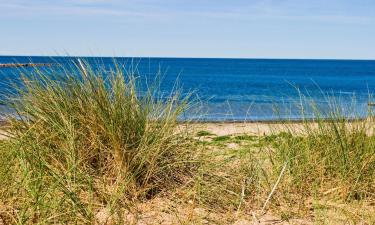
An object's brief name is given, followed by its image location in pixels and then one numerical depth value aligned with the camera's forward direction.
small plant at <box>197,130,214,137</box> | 4.86
